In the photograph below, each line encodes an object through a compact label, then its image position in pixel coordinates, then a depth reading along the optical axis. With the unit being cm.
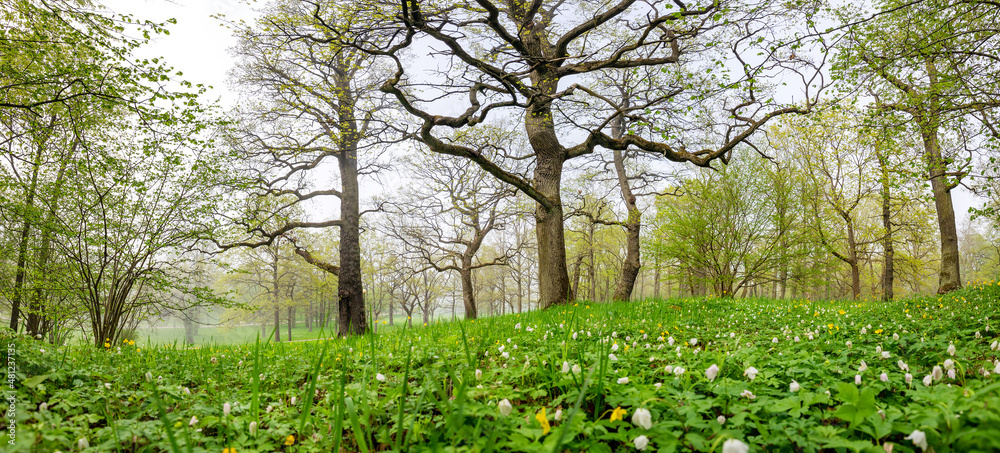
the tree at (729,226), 1384
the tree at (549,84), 654
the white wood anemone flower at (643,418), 144
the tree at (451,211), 1736
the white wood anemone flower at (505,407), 162
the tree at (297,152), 1204
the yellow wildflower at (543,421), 156
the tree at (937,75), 613
